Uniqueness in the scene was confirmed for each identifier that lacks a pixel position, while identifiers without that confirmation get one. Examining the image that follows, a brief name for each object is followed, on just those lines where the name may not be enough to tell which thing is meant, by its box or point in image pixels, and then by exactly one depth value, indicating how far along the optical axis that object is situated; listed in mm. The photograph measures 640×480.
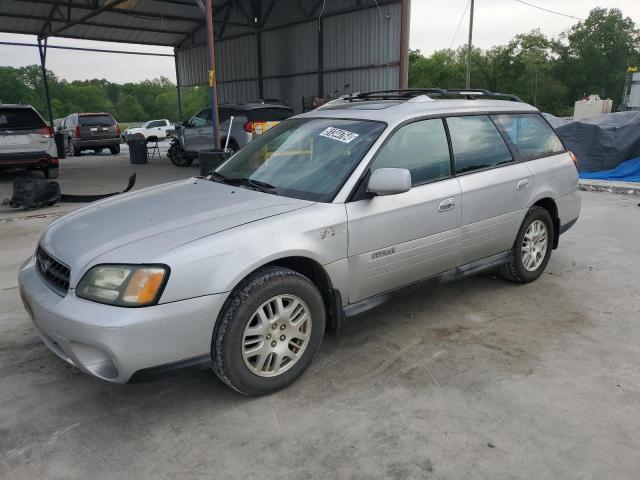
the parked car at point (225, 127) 12984
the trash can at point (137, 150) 16703
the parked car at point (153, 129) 33228
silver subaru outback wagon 2436
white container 16203
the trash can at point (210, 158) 8266
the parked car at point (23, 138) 10133
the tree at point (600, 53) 67500
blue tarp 10562
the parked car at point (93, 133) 20797
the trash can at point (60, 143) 14280
